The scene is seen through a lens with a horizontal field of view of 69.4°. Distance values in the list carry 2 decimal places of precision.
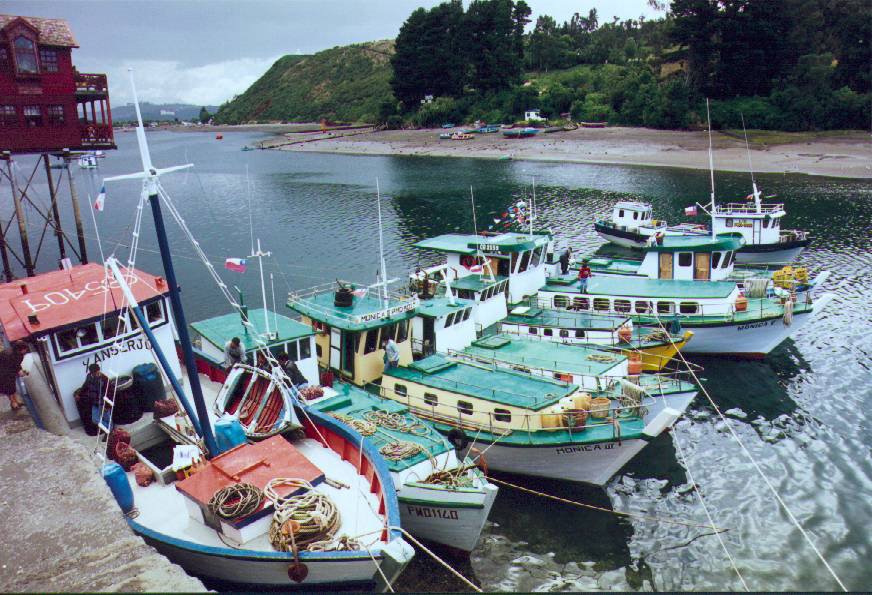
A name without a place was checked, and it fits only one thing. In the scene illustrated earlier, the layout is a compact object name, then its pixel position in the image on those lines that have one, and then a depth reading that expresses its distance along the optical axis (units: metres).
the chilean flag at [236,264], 19.55
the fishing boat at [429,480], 16.19
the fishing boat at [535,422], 19.70
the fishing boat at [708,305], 30.25
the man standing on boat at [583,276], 31.92
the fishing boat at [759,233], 46.72
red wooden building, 34.75
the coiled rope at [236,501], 12.65
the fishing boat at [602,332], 27.86
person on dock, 17.56
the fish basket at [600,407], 20.31
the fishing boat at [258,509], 12.47
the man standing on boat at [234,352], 19.52
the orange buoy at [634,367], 24.73
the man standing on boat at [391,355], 22.83
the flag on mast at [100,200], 13.66
